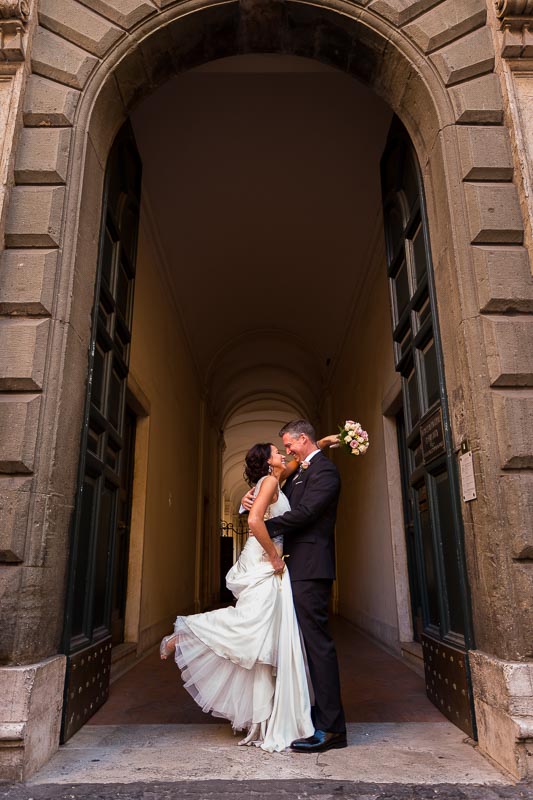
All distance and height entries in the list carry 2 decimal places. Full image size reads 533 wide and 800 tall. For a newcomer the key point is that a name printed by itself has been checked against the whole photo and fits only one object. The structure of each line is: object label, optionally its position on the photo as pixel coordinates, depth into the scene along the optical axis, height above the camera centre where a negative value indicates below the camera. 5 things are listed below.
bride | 3.05 -0.32
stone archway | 2.95 +2.02
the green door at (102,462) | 3.35 +0.80
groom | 3.02 +0.13
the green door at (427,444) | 3.31 +0.87
